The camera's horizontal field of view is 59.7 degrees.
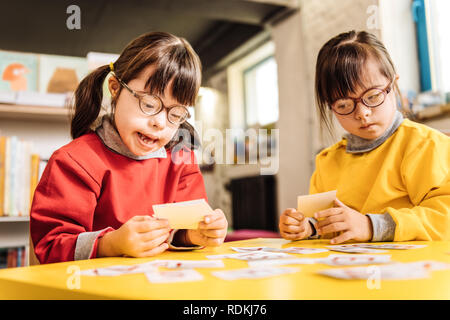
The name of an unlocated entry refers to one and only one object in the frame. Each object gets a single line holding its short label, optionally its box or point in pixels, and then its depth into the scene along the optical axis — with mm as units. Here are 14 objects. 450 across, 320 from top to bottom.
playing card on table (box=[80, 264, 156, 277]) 502
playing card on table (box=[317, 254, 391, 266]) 529
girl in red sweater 763
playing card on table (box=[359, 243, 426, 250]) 713
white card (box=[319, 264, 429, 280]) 420
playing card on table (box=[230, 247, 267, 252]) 767
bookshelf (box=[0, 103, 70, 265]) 1868
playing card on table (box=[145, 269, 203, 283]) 438
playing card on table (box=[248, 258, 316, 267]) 554
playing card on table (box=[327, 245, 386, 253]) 681
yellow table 361
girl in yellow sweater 868
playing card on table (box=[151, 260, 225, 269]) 543
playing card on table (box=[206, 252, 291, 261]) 631
